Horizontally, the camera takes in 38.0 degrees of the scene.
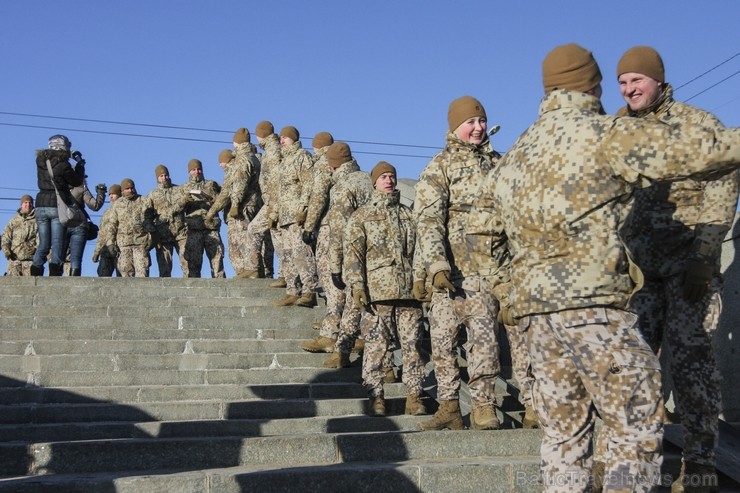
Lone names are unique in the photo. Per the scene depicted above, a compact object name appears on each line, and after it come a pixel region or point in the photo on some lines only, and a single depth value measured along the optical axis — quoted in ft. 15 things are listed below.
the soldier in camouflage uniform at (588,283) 13.12
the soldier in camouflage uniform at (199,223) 58.54
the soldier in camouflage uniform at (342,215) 31.60
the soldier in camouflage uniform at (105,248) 61.00
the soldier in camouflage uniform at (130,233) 58.65
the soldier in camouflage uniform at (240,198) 48.01
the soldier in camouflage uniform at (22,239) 66.49
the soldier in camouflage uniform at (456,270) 22.06
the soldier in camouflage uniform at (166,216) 58.90
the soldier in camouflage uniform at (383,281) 27.20
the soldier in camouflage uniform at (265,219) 43.52
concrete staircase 19.36
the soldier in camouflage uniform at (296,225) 39.19
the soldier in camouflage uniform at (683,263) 18.15
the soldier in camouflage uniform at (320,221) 36.55
